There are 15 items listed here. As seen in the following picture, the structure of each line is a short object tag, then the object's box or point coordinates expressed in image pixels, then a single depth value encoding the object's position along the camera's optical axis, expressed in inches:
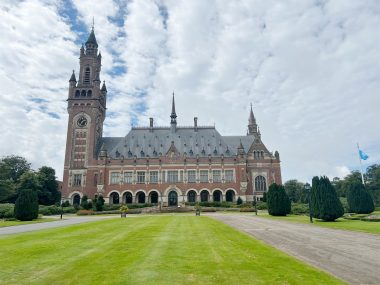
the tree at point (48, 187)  2746.1
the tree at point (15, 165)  2967.5
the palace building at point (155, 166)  2662.4
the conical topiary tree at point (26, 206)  1347.2
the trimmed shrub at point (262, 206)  2235.7
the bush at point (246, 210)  1998.8
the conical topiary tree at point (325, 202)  1101.7
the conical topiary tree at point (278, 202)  1496.1
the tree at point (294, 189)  3612.5
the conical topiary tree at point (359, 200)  1535.4
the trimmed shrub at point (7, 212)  1448.2
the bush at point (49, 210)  1944.0
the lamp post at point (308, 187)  1209.8
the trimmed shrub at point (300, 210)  1725.3
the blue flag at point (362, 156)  1887.3
